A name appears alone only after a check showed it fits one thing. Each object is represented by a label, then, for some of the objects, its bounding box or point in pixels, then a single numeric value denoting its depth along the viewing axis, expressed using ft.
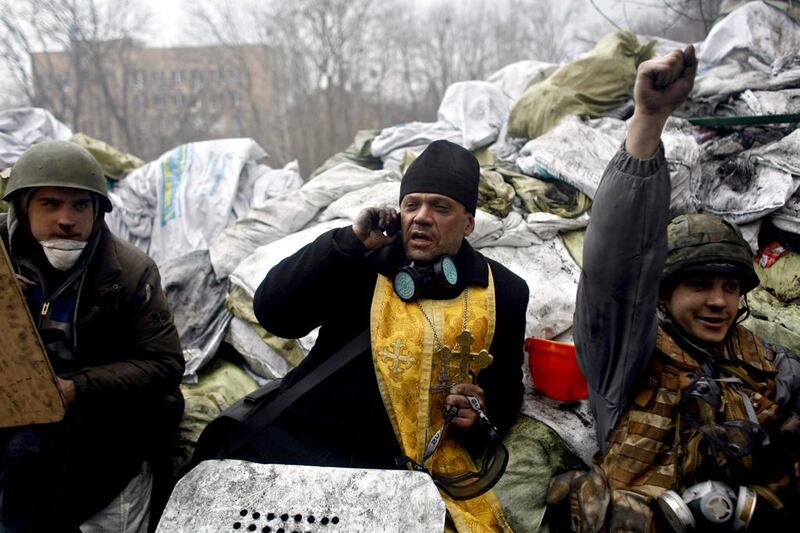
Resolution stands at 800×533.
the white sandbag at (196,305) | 9.87
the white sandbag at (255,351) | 9.37
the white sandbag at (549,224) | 9.76
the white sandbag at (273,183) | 14.53
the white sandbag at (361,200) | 10.44
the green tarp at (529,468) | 6.63
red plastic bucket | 7.35
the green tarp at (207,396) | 8.29
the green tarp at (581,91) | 12.80
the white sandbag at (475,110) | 13.88
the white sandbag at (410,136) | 14.33
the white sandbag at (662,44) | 14.97
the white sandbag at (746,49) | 12.05
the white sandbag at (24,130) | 13.71
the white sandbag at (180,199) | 13.41
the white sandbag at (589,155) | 9.77
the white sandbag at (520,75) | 16.61
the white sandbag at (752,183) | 9.26
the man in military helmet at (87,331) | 6.62
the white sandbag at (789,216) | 9.14
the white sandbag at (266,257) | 9.70
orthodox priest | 6.19
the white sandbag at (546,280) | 8.34
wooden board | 5.10
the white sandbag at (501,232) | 9.30
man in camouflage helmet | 5.50
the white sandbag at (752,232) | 9.29
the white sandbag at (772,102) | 10.84
